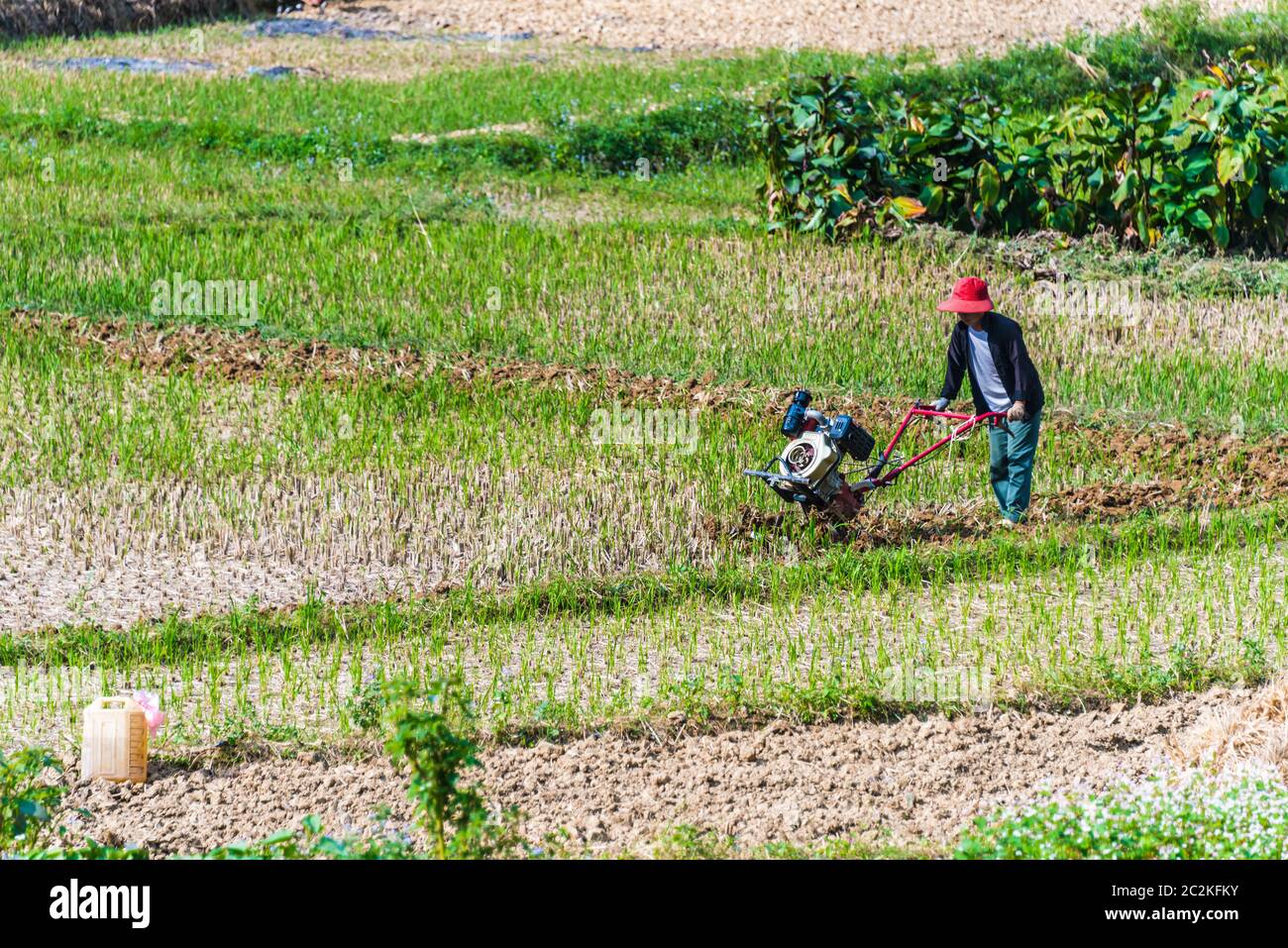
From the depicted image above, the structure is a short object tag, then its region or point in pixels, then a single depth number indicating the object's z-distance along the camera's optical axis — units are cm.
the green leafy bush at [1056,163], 2339
